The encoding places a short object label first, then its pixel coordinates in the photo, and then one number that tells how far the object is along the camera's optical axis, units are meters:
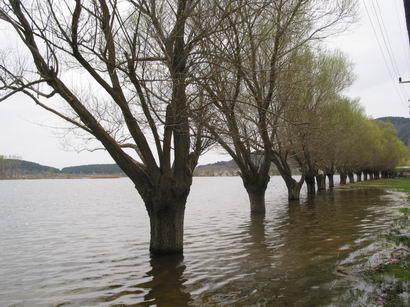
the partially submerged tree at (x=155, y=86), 10.23
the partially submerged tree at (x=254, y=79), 10.66
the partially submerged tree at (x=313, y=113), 23.86
